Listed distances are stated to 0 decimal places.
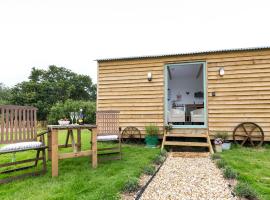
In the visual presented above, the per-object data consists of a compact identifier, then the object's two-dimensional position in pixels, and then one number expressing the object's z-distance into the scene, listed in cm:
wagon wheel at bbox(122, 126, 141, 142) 602
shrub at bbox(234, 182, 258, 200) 219
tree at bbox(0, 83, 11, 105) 2999
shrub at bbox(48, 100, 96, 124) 1366
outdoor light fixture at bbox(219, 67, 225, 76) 550
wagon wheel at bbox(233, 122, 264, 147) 521
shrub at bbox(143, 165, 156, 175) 317
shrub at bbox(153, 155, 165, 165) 394
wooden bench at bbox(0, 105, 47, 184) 269
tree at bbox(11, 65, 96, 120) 1897
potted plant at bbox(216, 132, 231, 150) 517
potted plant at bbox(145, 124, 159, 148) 557
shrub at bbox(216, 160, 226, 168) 355
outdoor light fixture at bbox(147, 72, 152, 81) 599
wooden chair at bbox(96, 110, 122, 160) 392
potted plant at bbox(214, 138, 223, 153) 495
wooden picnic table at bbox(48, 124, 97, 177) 295
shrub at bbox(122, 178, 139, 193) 241
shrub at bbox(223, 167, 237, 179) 291
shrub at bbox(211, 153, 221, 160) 425
